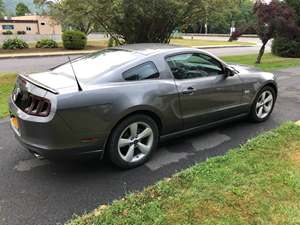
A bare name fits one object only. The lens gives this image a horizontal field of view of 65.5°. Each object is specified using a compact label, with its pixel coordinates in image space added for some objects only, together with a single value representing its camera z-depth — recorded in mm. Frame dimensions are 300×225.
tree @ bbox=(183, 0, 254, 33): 8264
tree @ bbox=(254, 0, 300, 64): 10147
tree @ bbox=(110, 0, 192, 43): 7588
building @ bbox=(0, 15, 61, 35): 35528
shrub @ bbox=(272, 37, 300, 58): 13858
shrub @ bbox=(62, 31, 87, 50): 17729
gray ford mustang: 2409
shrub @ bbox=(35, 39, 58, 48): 18172
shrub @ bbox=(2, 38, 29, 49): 17058
